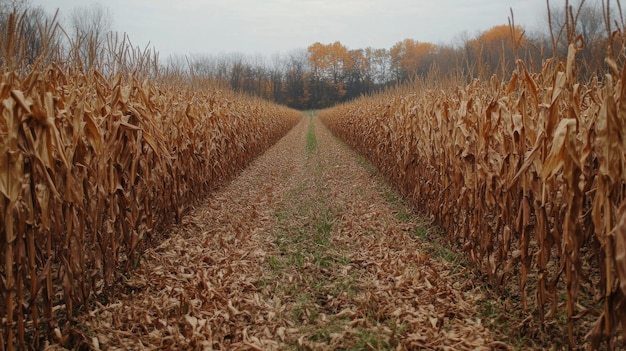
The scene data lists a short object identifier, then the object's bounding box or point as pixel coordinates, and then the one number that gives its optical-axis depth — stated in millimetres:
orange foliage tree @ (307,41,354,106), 81812
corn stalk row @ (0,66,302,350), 2783
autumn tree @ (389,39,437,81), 59188
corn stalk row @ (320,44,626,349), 2514
